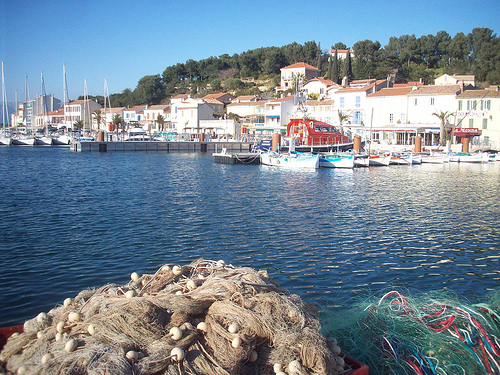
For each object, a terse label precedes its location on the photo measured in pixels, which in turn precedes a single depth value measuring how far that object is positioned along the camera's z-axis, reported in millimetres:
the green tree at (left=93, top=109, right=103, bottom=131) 90812
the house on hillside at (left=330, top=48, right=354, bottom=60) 117238
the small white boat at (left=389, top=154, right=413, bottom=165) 44750
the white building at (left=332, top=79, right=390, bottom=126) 66000
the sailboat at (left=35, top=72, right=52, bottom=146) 75000
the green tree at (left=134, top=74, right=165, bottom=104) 121312
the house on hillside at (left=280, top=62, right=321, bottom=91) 104688
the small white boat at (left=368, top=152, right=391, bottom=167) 42688
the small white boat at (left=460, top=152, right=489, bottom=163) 45581
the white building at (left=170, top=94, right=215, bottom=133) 86312
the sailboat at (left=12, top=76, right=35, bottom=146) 74062
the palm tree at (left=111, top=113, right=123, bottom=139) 87331
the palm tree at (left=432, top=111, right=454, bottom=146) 53338
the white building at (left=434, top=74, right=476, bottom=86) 75412
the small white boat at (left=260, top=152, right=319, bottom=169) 38656
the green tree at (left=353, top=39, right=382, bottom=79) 94438
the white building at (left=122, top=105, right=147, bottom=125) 107000
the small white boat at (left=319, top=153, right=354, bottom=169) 39125
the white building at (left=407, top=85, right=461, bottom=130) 57375
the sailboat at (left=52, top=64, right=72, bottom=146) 76625
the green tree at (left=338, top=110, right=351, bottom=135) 63762
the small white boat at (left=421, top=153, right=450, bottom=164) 45906
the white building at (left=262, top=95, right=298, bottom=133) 74375
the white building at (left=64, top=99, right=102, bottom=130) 107256
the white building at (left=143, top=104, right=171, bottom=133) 96256
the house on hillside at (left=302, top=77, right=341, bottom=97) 86594
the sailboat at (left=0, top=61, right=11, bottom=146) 73375
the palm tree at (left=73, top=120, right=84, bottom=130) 98700
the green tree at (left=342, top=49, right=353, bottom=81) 94938
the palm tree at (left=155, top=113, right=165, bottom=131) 92944
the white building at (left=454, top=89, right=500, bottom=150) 54406
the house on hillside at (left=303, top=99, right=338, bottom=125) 69250
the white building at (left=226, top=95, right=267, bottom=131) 82875
